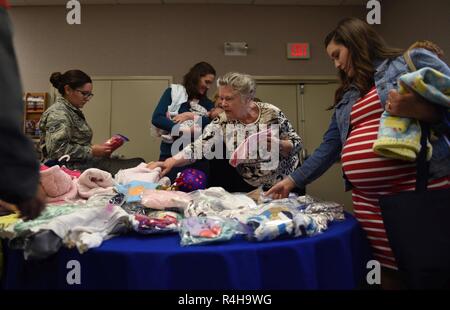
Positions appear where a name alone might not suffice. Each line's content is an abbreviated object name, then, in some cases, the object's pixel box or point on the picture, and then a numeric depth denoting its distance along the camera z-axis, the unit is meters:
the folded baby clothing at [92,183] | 1.35
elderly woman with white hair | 1.58
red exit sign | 4.35
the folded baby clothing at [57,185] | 1.23
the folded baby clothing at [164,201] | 1.06
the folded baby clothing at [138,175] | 1.54
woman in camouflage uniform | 1.80
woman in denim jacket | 0.92
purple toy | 1.41
